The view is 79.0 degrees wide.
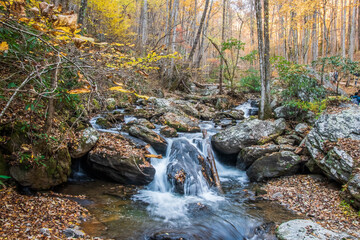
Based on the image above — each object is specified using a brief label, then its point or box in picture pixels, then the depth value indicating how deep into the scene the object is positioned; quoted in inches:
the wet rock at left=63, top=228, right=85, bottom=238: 145.7
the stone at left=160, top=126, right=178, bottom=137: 362.0
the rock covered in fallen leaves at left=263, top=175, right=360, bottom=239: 195.8
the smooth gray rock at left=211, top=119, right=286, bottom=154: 350.3
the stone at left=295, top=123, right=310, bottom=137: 340.2
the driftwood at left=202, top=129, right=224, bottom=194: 288.7
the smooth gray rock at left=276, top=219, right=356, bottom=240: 161.5
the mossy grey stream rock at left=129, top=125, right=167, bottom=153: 317.7
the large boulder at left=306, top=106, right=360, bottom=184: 239.0
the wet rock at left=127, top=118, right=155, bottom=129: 368.8
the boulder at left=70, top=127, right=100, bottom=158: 255.8
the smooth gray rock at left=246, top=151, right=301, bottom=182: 295.6
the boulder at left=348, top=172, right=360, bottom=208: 205.9
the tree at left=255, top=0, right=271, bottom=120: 385.0
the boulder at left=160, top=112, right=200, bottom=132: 403.5
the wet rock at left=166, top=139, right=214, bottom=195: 269.0
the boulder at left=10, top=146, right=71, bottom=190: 197.0
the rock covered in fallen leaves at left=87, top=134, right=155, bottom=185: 261.0
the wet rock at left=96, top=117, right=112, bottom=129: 349.6
